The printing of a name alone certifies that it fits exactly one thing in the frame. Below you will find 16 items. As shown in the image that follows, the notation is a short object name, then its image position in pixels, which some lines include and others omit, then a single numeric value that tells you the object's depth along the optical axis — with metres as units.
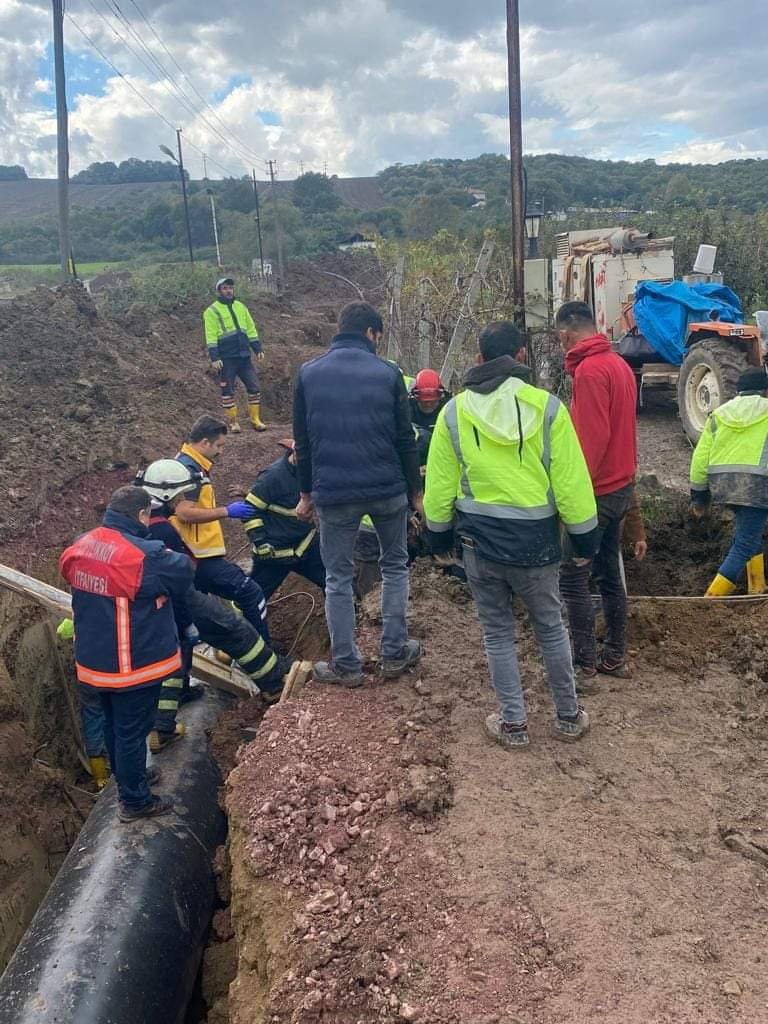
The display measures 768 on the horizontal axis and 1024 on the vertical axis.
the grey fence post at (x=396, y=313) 9.54
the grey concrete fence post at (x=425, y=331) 9.47
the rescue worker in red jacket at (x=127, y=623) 3.59
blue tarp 9.22
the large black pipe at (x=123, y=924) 2.91
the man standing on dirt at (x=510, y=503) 3.24
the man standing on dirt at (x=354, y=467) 3.77
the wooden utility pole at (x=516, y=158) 7.65
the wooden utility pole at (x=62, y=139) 16.00
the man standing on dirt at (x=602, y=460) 3.84
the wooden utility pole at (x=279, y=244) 32.71
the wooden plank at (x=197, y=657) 5.01
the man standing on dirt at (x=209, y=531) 4.67
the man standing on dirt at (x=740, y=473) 4.93
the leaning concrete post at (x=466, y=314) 8.11
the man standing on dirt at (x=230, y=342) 9.99
